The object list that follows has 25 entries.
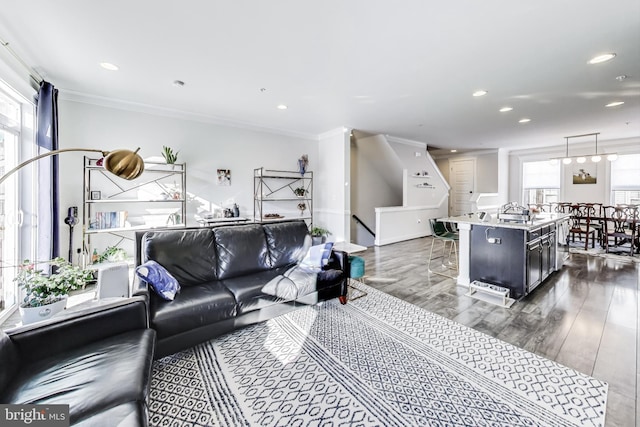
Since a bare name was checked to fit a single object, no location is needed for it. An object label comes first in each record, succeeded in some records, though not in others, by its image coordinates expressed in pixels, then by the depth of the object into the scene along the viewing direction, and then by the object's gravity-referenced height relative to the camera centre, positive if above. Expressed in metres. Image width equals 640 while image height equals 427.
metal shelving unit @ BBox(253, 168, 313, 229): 5.66 +0.32
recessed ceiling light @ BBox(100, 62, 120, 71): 2.95 +1.59
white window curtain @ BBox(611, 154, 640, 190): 6.59 +0.97
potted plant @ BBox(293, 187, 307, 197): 6.04 +0.41
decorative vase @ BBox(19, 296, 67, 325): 1.81 -0.70
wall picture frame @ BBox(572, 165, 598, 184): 7.18 +0.98
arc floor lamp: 1.61 +0.28
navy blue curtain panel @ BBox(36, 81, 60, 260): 3.05 +0.33
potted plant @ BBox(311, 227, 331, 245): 3.91 -0.44
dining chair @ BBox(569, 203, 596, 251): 5.83 -0.24
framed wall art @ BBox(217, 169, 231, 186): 5.17 +0.63
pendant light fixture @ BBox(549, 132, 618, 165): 5.80 +1.42
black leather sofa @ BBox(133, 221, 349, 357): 2.14 -0.69
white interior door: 9.09 +0.90
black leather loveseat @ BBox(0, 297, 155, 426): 1.13 -0.79
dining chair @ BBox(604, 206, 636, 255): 5.29 -0.35
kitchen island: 3.23 -0.52
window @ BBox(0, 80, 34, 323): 2.79 +0.19
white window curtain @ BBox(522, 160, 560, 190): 7.91 +1.09
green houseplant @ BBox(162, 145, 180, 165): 4.42 +0.90
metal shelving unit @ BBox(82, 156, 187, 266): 3.98 +0.09
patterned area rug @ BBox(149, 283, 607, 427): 1.62 -1.19
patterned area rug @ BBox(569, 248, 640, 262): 5.14 -0.87
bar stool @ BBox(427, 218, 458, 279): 4.40 -0.41
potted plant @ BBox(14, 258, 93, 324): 1.83 -0.56
